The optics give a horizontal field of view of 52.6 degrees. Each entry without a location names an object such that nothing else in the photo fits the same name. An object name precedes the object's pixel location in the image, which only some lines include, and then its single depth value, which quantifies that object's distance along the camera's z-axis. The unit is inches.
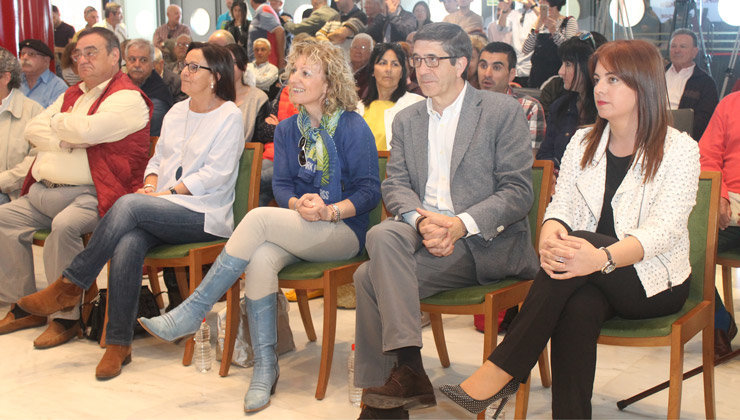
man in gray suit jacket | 92.4
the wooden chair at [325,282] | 109.1
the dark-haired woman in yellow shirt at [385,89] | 153.4
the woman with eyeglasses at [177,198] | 121.6
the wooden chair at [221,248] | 119.4
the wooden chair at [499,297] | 94.4
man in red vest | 135.6
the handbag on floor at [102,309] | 135.2
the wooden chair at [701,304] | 84.9
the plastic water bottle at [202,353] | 122.7
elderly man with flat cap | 202.2
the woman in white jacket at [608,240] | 81.7
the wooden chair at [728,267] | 114.3
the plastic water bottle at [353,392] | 107.1
